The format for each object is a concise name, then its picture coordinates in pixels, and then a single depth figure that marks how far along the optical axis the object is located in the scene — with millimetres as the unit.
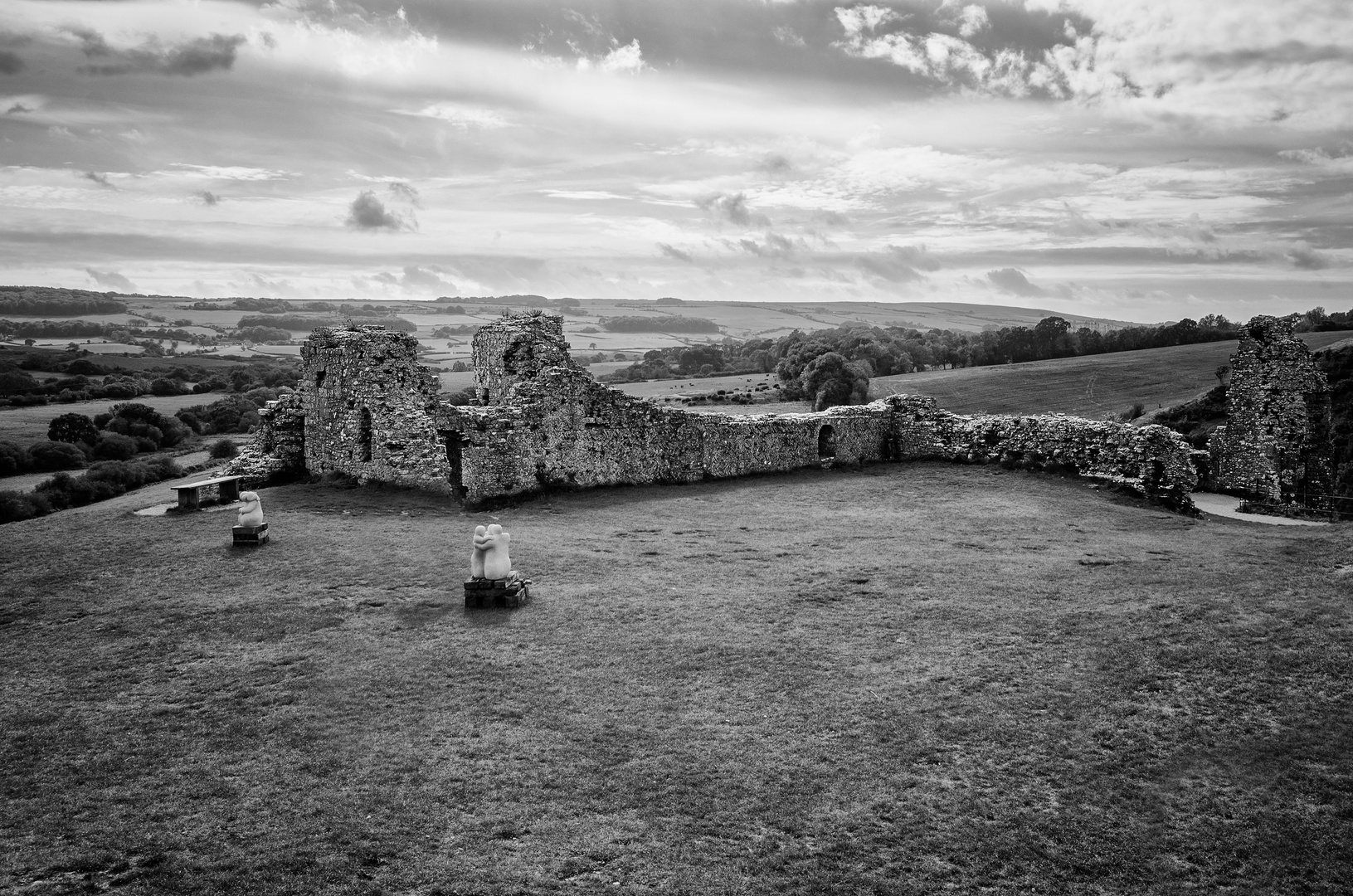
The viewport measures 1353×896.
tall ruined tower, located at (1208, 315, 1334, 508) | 23391
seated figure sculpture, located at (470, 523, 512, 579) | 12336
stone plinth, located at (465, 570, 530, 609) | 12203
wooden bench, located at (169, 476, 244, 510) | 18062
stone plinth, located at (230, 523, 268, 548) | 14883
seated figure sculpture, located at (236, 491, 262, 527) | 14883
